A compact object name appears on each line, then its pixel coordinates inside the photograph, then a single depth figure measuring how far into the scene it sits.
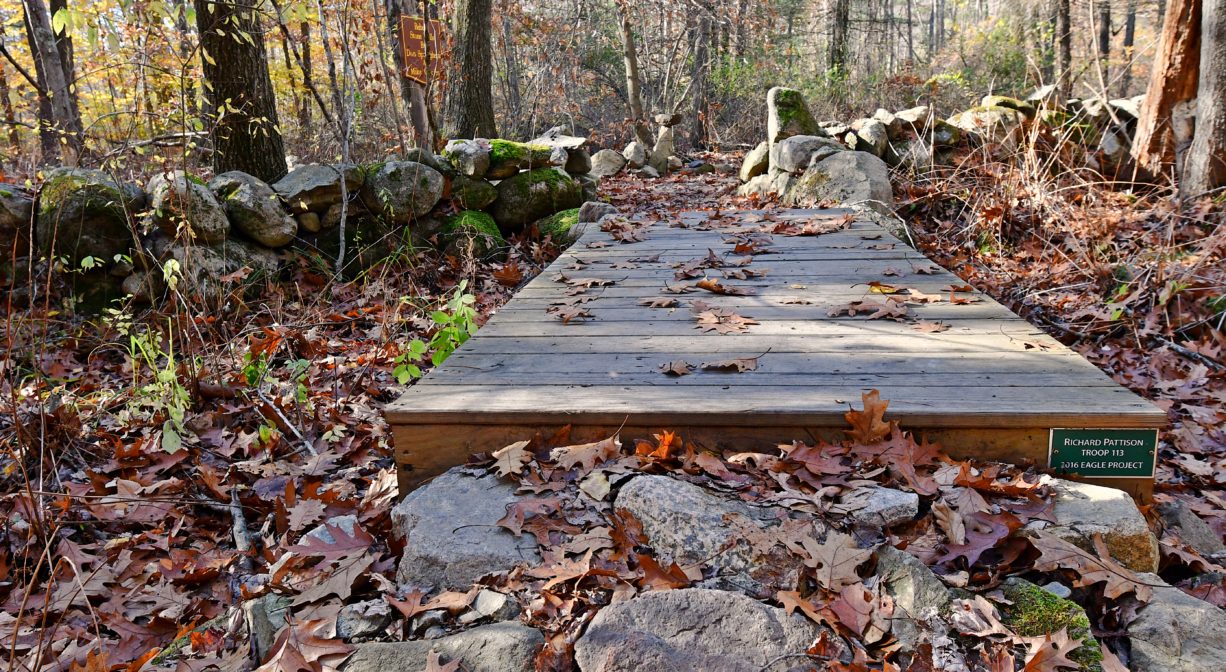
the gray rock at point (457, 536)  2.12
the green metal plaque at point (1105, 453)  2.37
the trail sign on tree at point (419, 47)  7.52
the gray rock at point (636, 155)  12.79
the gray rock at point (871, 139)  9.20
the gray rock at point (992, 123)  8.23
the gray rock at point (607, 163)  12.29
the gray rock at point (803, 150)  8.66
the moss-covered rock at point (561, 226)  7.75
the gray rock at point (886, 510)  2.14
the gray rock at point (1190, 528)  2.60
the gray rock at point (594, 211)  7.91
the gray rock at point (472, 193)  7.82
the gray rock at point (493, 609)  1.96
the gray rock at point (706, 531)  2.04
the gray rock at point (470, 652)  1.77
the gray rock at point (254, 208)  6.56
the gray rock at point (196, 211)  5.90
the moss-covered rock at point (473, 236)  7.37
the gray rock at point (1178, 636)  1.70
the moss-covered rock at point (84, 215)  5.91
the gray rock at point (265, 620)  1.96
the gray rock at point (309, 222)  7.08
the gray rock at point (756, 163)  9.95
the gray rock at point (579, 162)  9.09
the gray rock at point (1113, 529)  2.06
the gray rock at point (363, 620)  1.97
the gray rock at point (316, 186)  6.99
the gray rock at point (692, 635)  1.72
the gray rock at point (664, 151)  13.17
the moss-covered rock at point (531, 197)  8.16
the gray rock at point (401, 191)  7.29
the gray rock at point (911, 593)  1.80
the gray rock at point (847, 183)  7.73
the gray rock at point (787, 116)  9.75
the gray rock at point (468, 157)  7.83
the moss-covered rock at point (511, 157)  8.09
